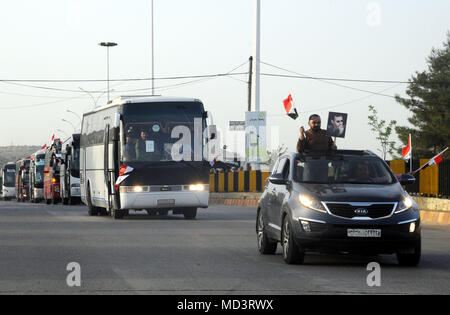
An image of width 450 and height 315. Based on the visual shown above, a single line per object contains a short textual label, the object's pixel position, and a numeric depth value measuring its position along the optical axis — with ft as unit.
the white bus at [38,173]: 206.92
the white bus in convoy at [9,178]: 322.75
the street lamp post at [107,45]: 274.57
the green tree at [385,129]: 276.62
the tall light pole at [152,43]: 236.22
